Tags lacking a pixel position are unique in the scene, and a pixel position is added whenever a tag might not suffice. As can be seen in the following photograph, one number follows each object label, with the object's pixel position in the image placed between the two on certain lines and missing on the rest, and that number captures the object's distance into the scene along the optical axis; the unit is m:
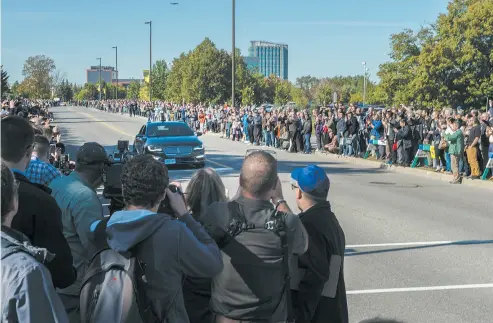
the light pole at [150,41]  79.49
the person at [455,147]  20.14
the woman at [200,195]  4.32
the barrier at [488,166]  19.61
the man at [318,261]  4.29
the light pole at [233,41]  43.95
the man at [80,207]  4.50
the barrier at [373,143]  26.33
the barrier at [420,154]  23.69
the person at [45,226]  3.73
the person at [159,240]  3.47
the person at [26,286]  2.66
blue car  23.23
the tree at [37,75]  125.49
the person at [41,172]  6.61
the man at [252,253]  3.97
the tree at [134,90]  146.75
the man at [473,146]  19.95
